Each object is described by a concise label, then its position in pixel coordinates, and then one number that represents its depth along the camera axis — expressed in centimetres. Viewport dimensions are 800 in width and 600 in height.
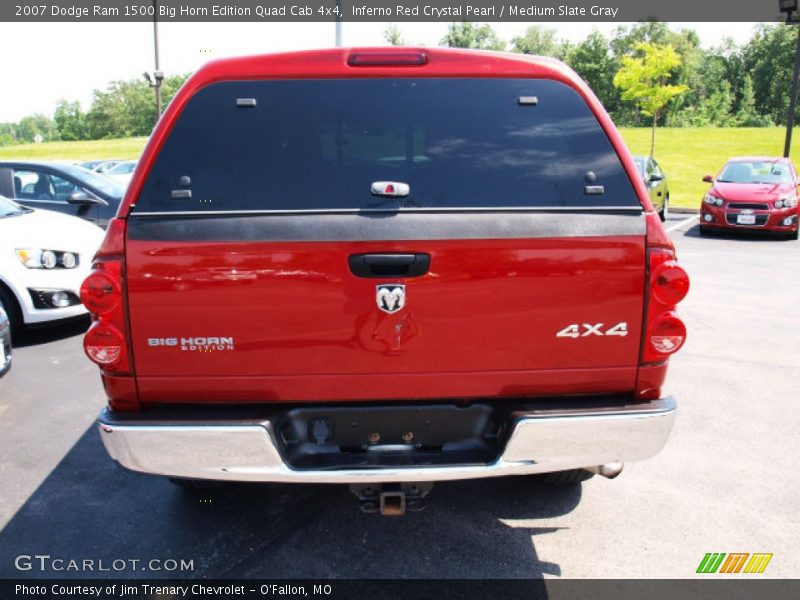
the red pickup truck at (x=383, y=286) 240
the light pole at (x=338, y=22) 1466
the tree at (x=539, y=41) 8371
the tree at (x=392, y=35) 6791
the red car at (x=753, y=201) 1286
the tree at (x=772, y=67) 6794
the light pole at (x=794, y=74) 1517
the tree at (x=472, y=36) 7619
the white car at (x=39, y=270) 604
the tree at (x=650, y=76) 3234
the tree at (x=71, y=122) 9812
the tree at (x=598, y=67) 6688
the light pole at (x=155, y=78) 2009
